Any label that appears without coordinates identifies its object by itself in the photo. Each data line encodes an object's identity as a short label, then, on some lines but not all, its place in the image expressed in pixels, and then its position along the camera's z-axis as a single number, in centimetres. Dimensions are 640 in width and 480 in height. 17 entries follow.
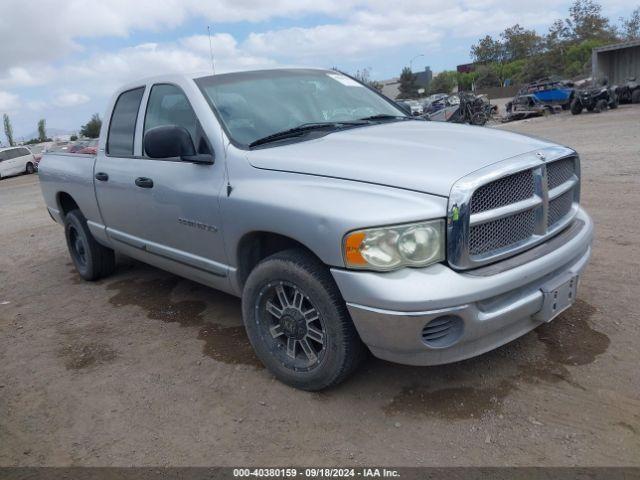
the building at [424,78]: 8965
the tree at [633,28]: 6744
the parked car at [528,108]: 2927
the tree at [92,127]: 5478
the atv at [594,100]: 2575
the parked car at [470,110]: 2266
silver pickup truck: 256
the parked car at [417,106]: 4105
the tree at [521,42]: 7494
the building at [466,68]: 8970
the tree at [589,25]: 6806
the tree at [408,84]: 8419
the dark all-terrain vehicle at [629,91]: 2762
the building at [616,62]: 3238
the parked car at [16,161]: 2777
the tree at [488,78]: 7275
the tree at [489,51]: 7925
